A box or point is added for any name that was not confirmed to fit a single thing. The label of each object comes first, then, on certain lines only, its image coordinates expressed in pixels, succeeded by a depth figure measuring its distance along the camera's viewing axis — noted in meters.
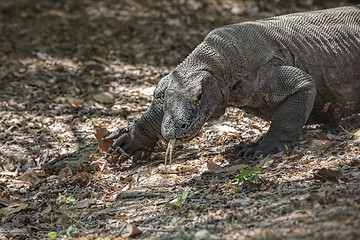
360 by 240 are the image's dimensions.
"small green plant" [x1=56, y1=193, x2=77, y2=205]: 8.14
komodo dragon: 9.44
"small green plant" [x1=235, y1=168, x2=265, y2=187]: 8.05
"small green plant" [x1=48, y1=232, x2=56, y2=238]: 7.95
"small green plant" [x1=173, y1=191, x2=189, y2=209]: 7.89
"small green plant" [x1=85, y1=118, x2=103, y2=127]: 13.38
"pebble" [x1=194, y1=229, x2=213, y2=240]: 6.62
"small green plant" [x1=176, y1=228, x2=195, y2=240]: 6.59
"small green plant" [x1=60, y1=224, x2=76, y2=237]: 7.69
